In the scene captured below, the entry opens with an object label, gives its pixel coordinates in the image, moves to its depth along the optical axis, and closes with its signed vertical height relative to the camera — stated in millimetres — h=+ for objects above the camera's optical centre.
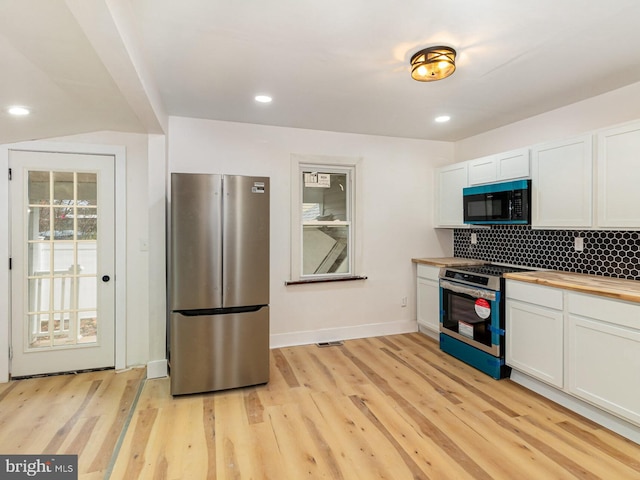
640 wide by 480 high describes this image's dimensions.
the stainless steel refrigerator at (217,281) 2682 -338
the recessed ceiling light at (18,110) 2348 +899
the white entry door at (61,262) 2984 -207
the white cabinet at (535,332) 2555 -742
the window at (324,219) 3844 +225
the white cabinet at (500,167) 3166 +715
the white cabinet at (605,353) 2105 -757
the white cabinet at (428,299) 3887 -714
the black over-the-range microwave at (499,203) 3117 +347
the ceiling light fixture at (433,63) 2104 +1109
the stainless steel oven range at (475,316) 2990 -732
